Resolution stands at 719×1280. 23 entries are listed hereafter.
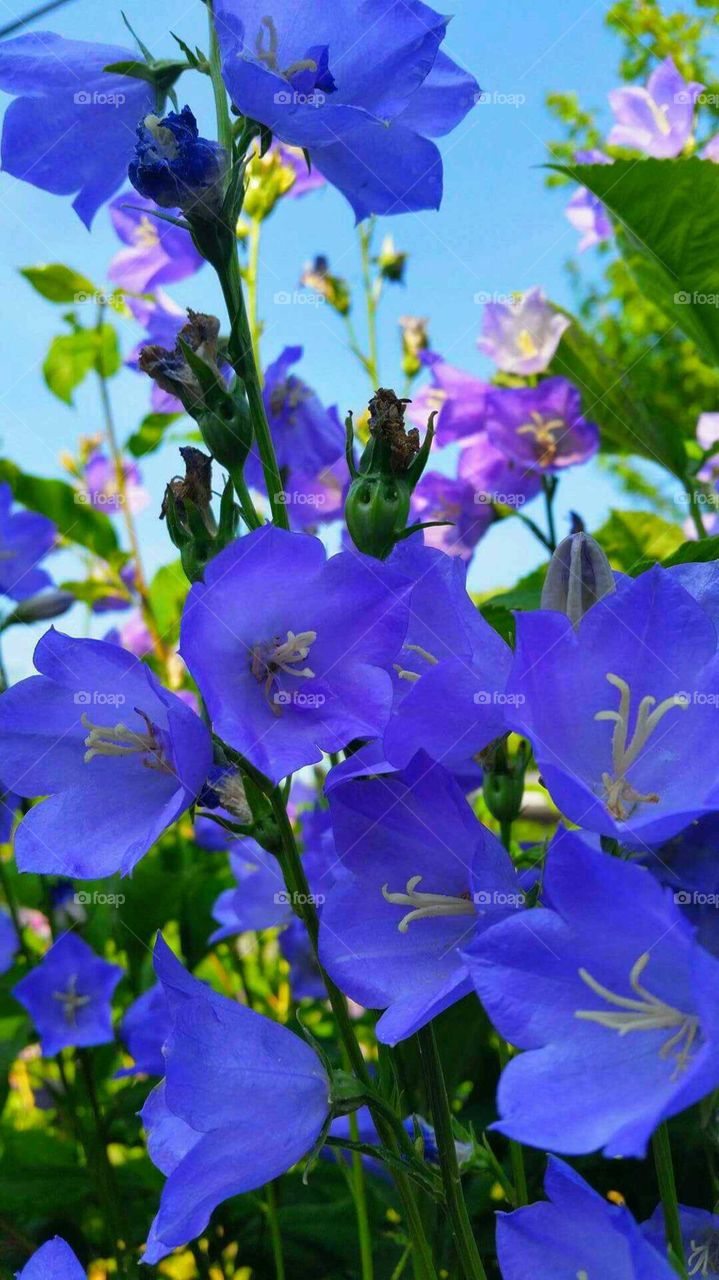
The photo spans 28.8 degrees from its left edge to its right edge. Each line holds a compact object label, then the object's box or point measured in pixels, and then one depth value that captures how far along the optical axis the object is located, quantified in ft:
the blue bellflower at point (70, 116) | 0.86
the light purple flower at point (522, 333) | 1.76
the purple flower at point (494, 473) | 1.68
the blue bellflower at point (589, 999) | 0.55
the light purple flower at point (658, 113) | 1.82
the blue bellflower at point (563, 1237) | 0.61
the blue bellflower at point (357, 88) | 0.77
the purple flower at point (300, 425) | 1.42
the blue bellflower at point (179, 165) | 0.78
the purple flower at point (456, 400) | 1.71
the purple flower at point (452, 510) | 1.66
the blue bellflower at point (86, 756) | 0.76
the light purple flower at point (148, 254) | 1.32
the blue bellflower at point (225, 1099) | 0.67
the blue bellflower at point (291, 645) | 0.71
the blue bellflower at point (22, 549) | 1.77
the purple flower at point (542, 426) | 1.64
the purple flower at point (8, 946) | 1.55
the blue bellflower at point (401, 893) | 0.68
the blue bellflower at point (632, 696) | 0.66
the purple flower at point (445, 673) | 0.67
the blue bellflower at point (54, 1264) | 0.74
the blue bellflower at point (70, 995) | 1.36
